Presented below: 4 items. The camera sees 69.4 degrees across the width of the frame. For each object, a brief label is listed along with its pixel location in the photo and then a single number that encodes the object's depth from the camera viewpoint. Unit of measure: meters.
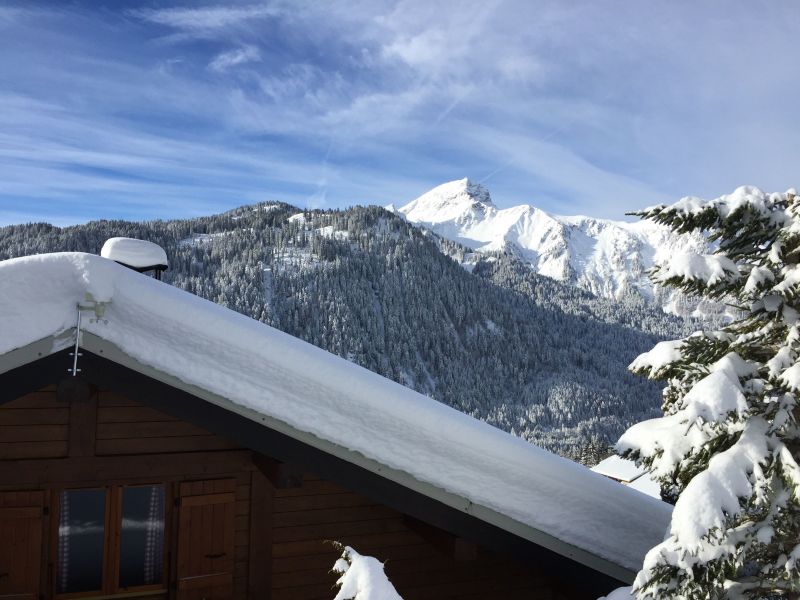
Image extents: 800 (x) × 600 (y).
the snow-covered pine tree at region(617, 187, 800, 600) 3.06
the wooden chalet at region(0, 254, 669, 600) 3.35
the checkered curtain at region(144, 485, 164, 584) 4.33
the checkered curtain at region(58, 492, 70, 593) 4.12
